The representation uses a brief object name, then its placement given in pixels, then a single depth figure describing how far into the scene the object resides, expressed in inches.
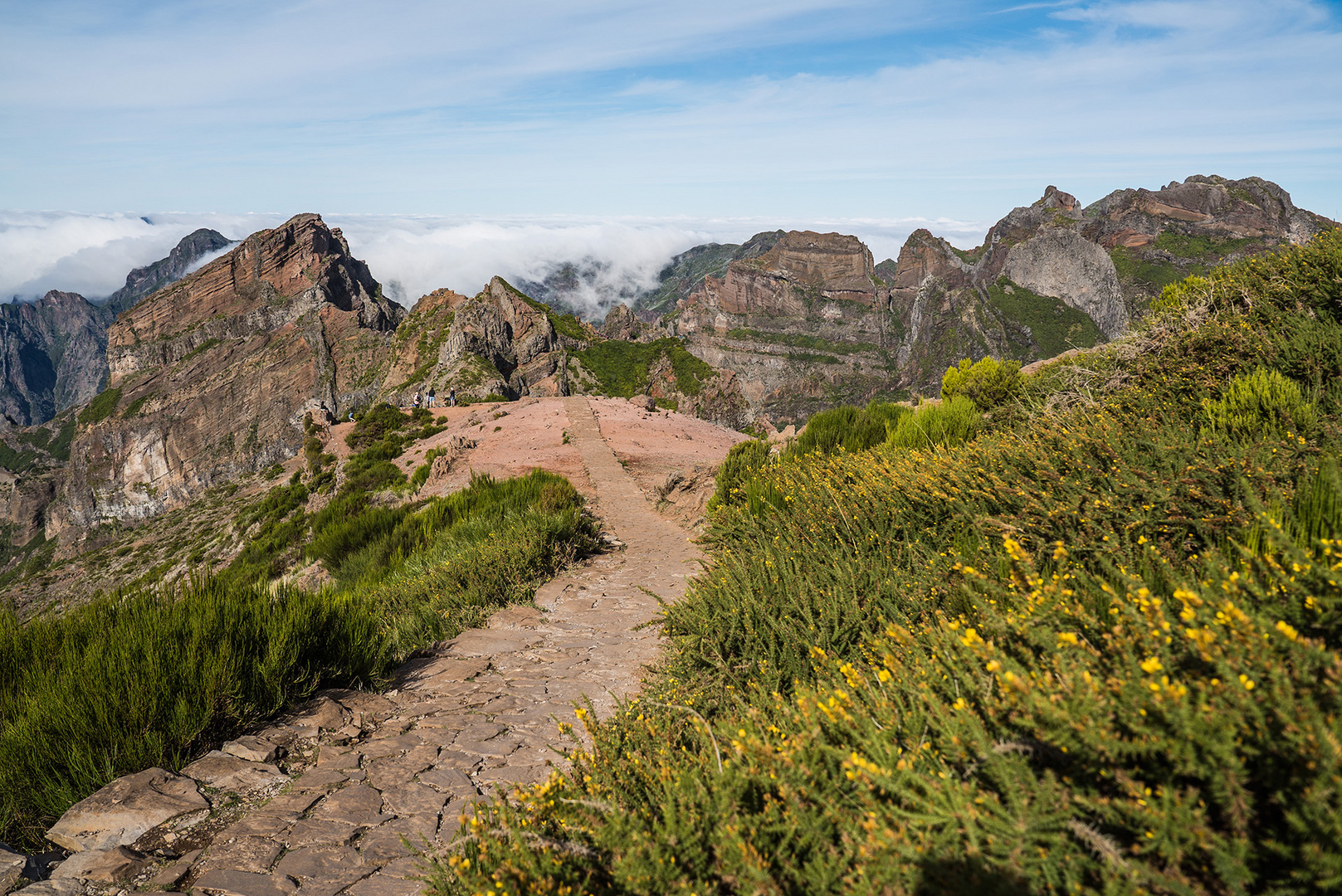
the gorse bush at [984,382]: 544.4
